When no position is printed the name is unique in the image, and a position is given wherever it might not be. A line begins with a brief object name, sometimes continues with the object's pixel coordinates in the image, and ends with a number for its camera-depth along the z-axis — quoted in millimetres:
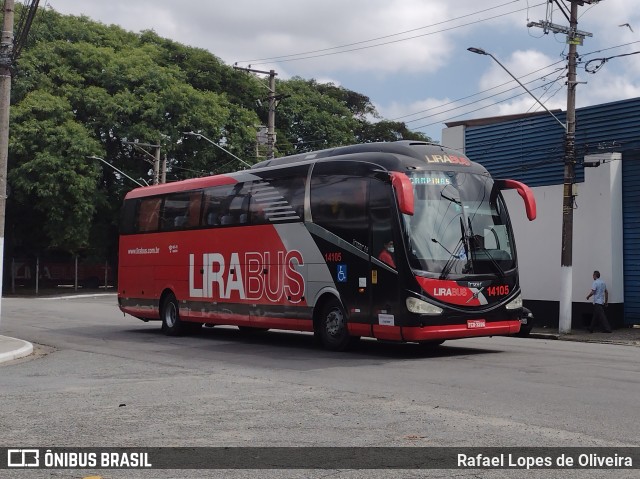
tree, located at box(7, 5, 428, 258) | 47375
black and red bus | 14789
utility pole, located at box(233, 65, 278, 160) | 34719
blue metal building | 24703
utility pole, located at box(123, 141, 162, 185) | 43425
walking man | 23375
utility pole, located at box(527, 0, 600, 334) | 23500
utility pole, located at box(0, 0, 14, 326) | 18984
